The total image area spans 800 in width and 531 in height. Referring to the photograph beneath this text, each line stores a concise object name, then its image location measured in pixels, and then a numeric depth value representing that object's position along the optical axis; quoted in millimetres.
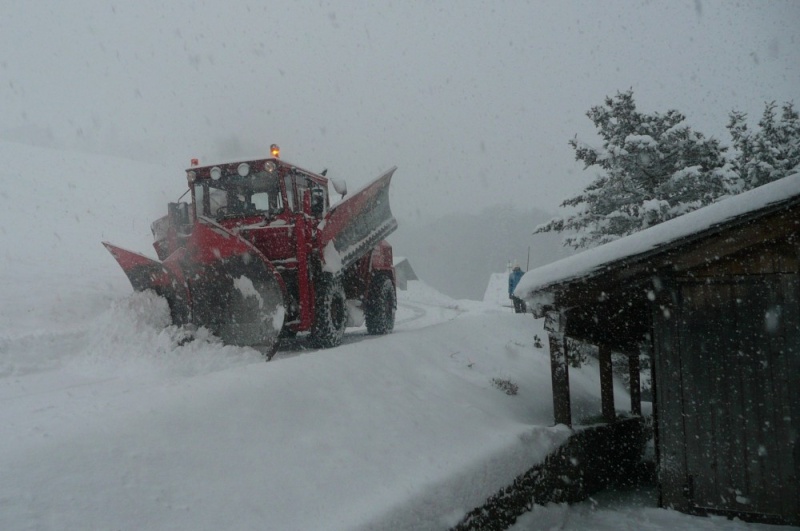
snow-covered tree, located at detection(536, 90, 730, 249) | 12844
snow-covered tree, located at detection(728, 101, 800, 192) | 21984
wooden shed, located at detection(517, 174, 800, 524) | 4898
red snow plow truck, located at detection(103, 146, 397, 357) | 7031
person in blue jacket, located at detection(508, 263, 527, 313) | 18094
